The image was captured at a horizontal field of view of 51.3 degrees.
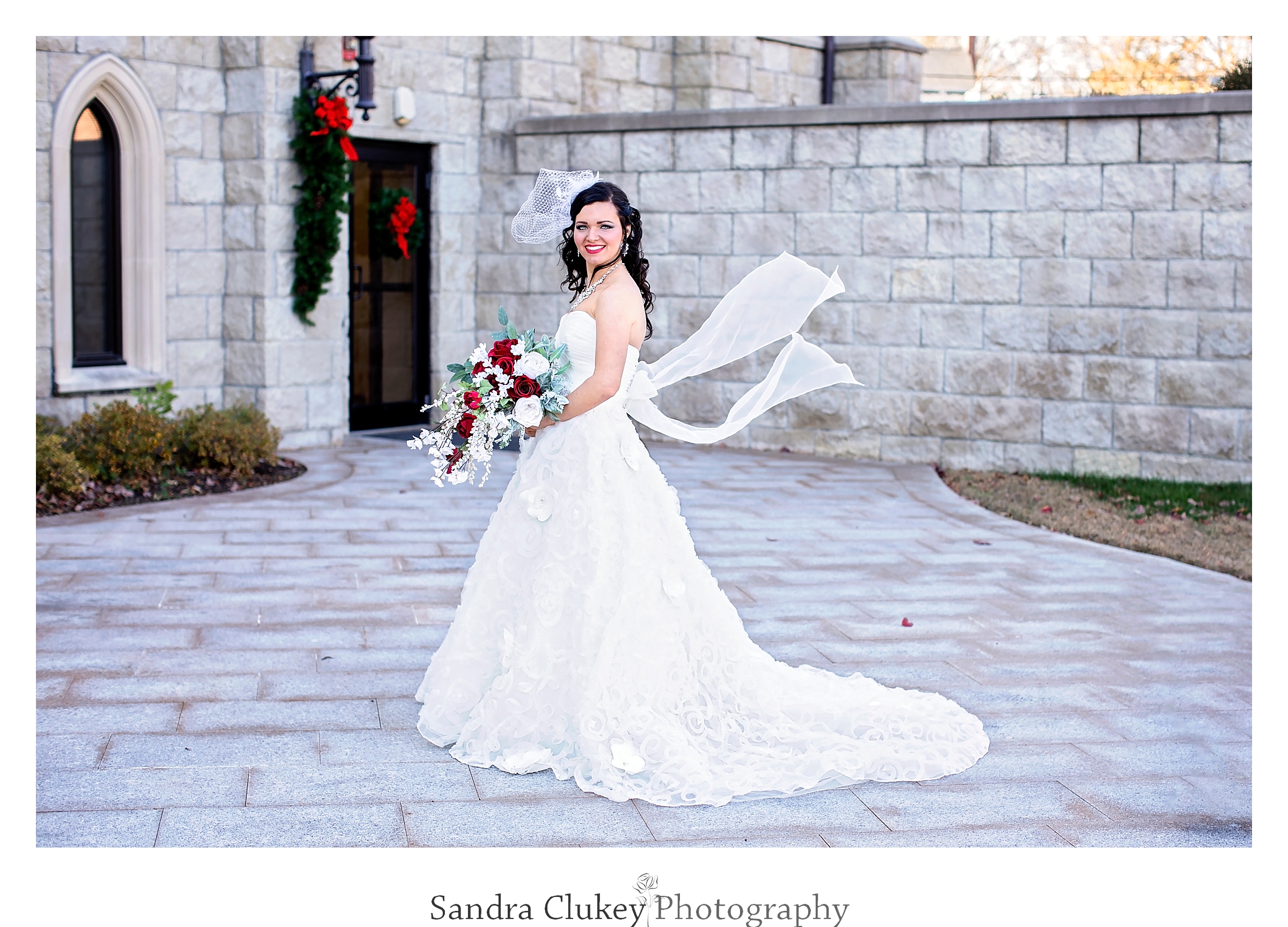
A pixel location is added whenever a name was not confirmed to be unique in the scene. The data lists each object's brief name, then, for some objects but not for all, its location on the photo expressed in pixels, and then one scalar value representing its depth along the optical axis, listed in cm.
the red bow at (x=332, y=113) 1003
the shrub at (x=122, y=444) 870
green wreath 1113
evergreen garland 1016
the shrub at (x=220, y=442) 912
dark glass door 1133
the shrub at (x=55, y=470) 815
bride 418
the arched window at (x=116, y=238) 961
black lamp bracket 988
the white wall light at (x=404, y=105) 1100
